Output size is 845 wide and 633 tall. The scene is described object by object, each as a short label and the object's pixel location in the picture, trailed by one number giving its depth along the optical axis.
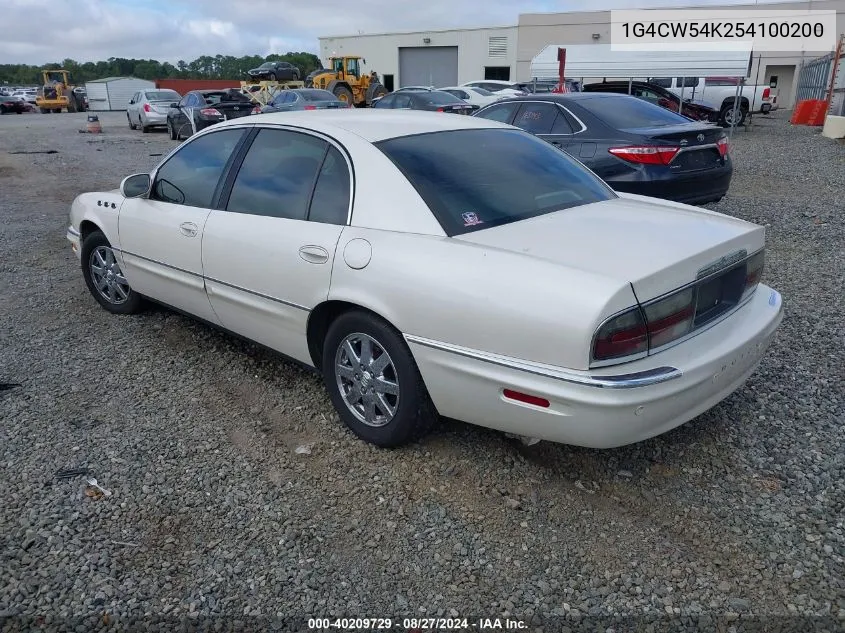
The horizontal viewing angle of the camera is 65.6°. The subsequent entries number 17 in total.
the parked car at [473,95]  22.90
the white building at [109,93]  46.19
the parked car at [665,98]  18.70
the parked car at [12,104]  42.28
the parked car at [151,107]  23.08
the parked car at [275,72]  33.67
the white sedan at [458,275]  2.45
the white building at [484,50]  42.94
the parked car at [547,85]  22.02
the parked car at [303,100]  18.77
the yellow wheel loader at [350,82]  30.66
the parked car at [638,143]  6.34
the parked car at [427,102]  17.42
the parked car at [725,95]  20.62
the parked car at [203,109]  17.84
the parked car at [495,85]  27.02
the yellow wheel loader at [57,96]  42.94
